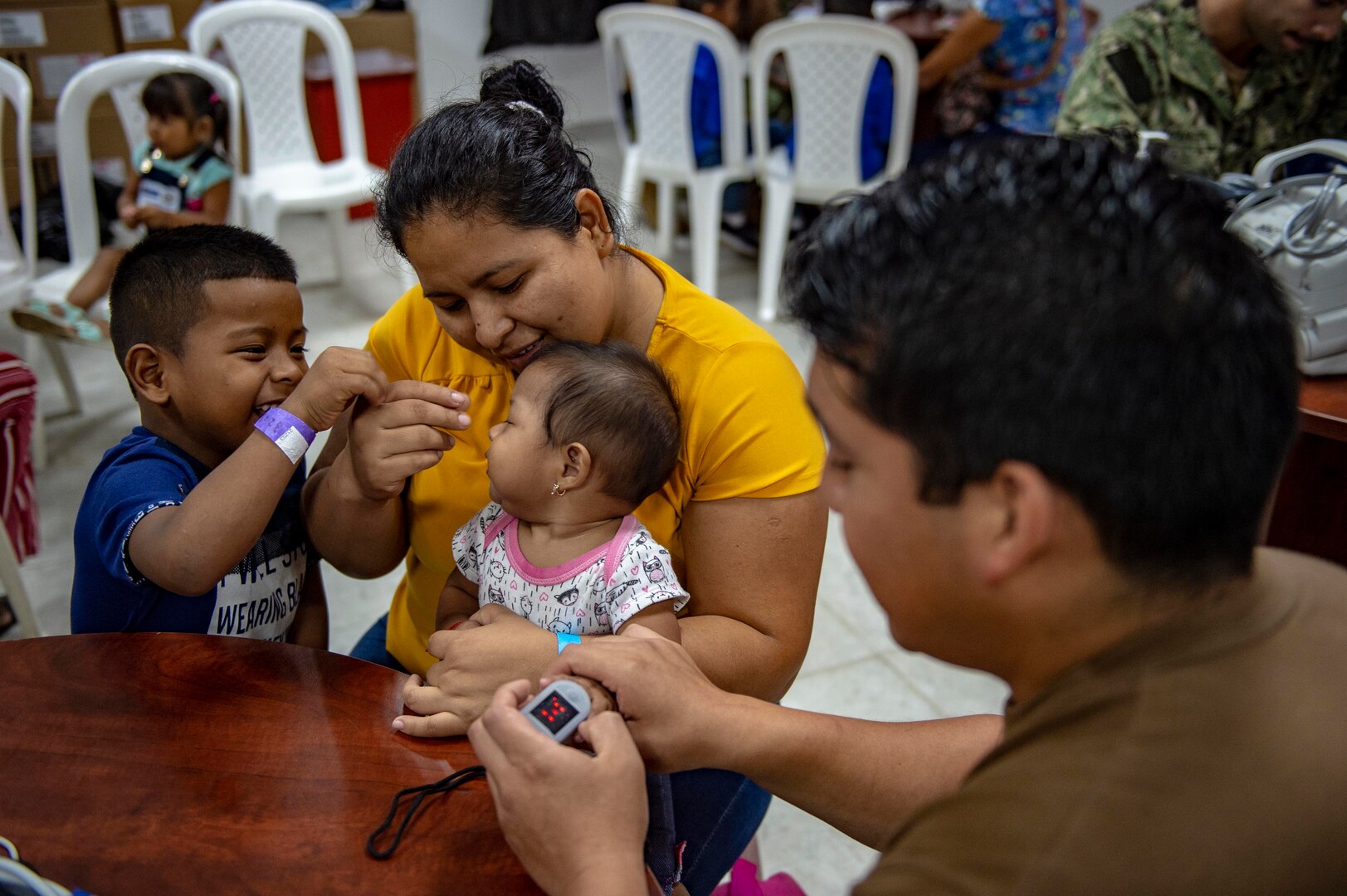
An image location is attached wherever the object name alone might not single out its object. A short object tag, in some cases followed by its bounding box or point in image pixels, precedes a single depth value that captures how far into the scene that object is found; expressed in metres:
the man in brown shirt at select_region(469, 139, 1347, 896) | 0.62
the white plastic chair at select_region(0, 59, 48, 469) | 3.23
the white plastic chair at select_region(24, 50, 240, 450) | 3.33
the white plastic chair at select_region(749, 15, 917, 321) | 4.32
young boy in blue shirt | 1.26
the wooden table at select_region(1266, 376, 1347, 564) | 2.19
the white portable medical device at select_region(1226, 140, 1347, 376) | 1.80
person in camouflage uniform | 2.54
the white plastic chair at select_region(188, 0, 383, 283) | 4.17
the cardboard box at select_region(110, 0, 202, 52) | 4.89
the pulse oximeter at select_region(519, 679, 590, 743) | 0.94
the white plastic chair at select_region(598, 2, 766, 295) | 4.50
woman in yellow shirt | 1.26
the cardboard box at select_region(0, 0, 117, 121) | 4.57
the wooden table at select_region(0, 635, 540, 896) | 0.91
